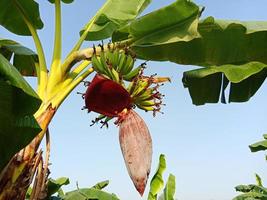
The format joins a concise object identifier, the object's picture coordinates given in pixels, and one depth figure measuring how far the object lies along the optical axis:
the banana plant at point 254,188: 4.71
